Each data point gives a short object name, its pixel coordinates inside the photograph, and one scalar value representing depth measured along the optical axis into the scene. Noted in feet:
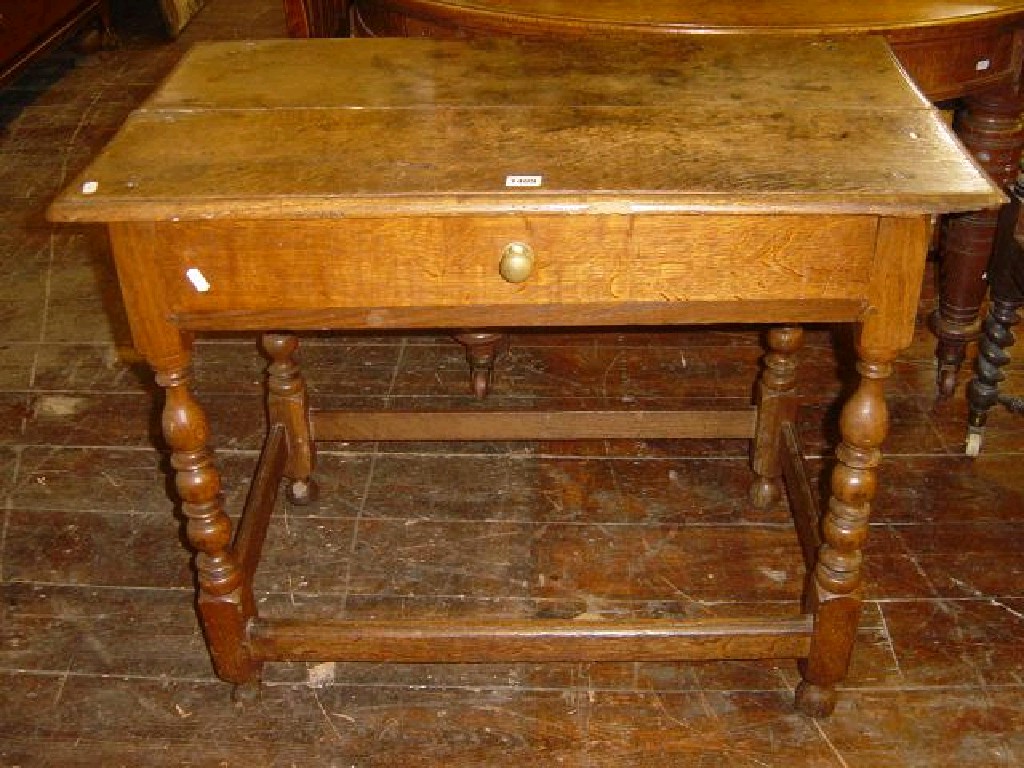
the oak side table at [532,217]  4.37
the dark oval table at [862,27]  6.21
